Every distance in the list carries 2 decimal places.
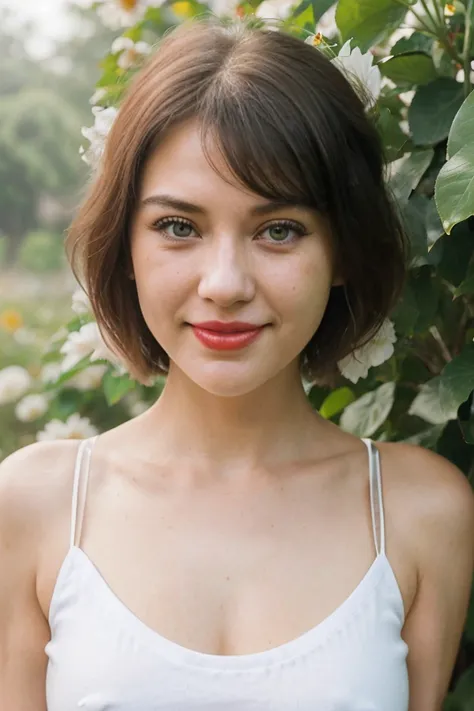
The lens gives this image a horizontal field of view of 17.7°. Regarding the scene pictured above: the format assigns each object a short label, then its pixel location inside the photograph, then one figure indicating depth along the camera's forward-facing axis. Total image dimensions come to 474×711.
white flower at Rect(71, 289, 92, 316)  1.21
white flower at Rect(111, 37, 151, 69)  1.28
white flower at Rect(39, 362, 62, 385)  1.41
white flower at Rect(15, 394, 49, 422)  1.50
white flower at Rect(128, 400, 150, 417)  1.44
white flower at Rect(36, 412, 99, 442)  1.41
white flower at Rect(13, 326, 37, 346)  3.62
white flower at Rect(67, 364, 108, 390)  1.37
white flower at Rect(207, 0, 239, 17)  1.29
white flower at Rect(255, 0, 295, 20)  1.19
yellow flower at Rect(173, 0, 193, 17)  1.30
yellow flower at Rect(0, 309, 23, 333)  2.35
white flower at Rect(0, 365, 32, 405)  1.60
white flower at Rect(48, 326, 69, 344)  1.39
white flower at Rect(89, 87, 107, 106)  1.25
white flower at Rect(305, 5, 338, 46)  1.20
